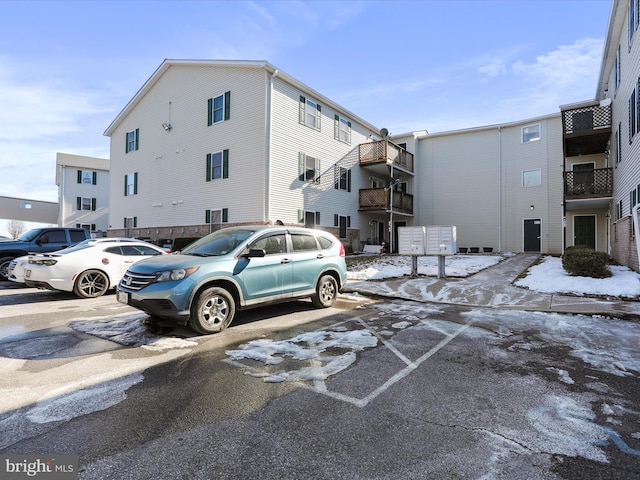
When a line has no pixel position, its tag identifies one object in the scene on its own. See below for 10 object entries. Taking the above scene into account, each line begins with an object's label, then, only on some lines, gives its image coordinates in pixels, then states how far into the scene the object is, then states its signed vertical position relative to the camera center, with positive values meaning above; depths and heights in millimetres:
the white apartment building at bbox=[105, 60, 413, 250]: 16844 +4915
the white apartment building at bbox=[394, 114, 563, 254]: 21594 +4034
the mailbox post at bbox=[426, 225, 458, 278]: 11133 +63
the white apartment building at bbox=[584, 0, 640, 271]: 10758 +4744
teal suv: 5125 -546
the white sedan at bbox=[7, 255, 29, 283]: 8535 -650
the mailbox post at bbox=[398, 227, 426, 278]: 11508 +67
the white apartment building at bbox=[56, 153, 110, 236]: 33219 +5108
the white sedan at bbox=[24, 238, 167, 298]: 8070 -557
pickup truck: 10977 +42
